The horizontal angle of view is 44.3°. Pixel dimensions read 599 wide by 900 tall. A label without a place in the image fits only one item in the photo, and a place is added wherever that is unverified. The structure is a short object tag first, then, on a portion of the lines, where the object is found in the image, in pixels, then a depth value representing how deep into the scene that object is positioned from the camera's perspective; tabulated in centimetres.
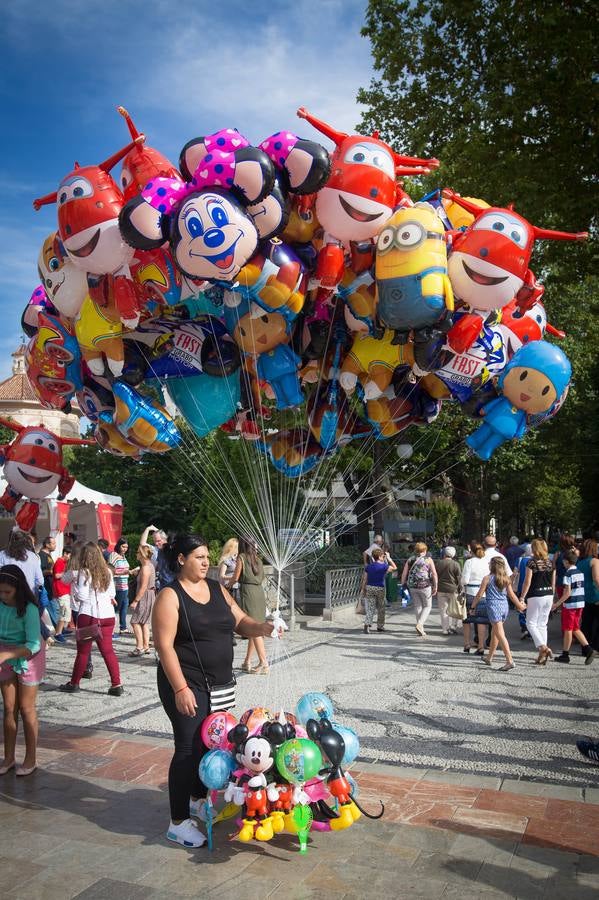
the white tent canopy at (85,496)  1685
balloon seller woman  425
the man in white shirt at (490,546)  1102
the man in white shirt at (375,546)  1336
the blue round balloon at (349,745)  430
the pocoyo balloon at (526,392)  526
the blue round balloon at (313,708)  451
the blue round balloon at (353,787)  425
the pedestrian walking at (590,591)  862
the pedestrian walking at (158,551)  967
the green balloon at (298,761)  404
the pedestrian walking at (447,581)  1288
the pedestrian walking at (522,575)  1136
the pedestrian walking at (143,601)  1043
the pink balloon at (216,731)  424
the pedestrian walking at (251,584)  963
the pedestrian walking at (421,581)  1273
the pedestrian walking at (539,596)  980
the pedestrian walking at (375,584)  1316
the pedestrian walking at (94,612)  798
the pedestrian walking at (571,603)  981
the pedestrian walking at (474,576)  1073
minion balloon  441
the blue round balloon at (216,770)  411
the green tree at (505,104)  1130
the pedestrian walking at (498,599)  947
